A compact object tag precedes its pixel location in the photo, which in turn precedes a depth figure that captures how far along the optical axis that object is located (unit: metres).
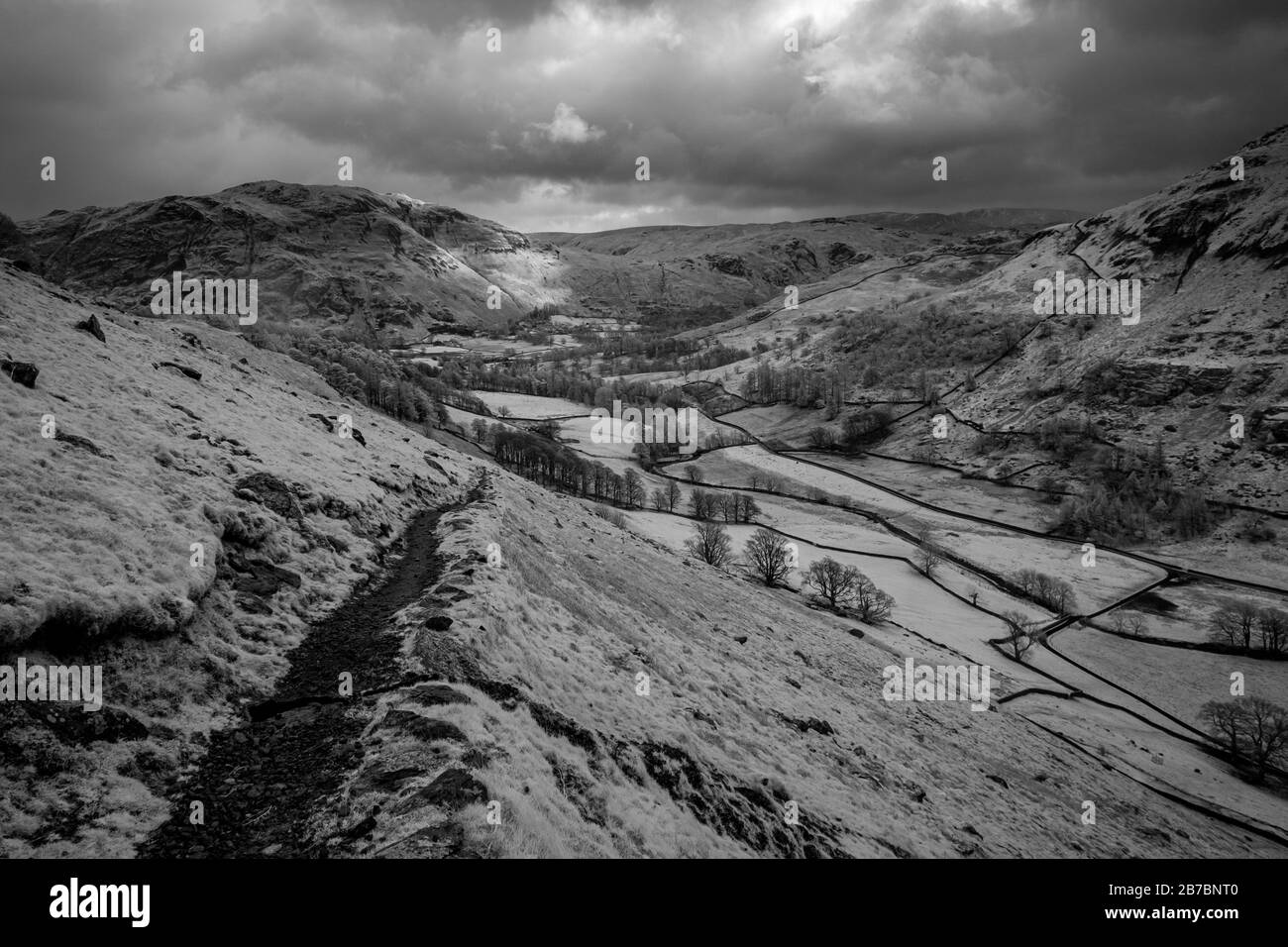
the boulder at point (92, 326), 33.28
